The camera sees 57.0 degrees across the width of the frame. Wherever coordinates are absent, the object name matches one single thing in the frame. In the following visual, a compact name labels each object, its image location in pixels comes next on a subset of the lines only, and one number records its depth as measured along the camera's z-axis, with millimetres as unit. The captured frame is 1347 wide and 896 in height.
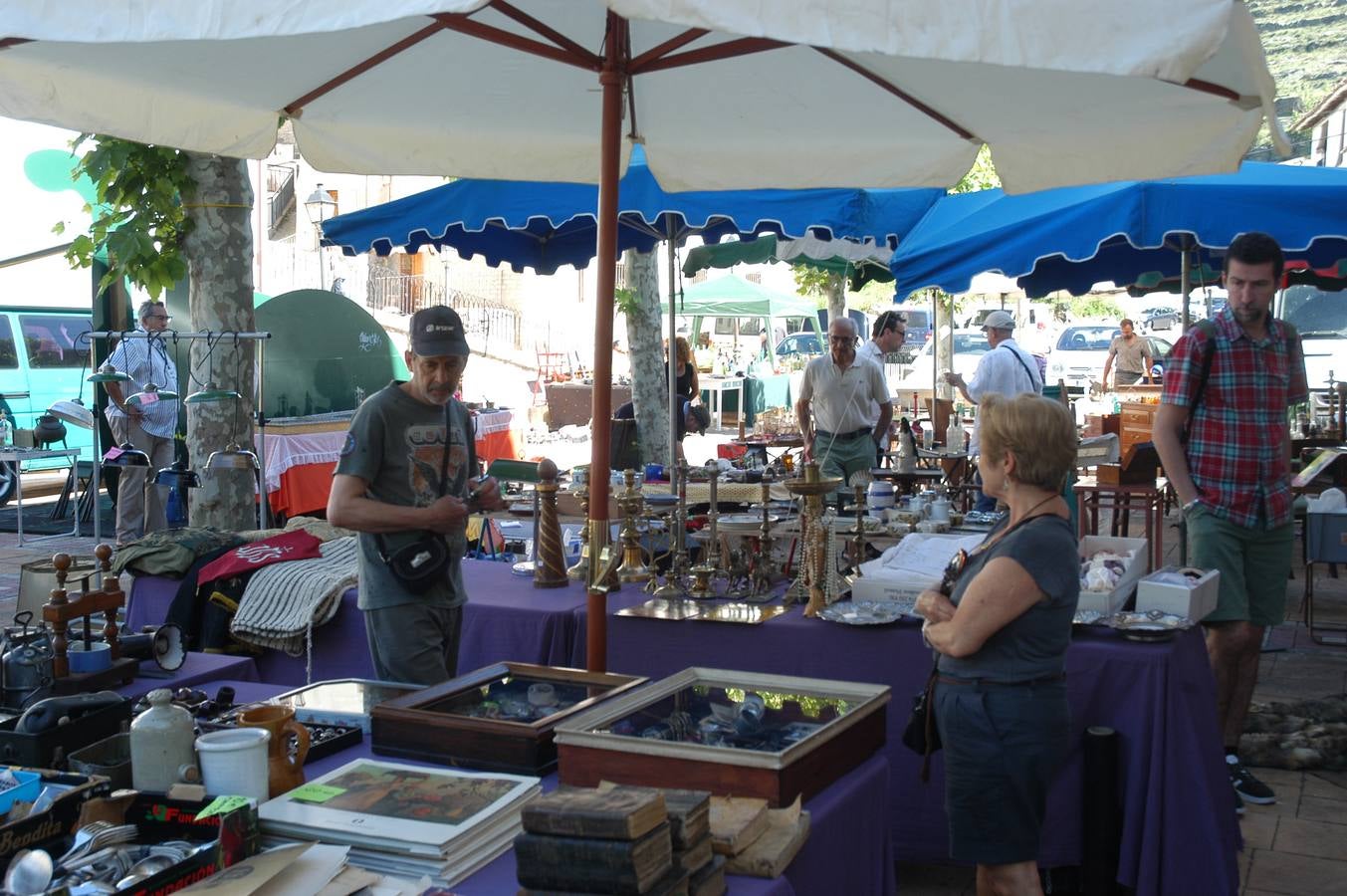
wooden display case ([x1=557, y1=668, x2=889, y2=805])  2201
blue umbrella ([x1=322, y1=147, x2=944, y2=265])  6516
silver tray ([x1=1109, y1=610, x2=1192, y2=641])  3557
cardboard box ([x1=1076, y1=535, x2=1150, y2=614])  3734
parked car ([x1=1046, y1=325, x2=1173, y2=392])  23719
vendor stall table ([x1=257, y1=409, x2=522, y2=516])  9750
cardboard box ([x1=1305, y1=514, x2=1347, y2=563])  6531
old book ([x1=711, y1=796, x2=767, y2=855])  2008
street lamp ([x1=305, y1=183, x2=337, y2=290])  17859
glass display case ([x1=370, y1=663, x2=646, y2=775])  2426
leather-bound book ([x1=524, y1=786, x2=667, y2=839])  1746
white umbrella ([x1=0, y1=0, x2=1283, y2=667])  2172
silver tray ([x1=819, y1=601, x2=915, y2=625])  3791
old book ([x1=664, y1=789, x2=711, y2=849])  1888
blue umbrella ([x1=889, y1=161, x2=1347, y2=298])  5832
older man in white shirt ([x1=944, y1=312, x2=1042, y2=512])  8508
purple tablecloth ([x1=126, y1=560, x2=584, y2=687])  4211
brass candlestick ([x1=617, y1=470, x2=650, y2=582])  4207
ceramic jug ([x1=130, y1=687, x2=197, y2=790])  2203
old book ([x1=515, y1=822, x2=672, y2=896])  1738
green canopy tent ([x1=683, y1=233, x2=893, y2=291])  9172
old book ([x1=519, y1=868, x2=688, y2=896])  1782
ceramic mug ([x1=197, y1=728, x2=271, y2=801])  2150
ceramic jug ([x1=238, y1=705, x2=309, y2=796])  2256
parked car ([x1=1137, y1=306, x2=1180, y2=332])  28330
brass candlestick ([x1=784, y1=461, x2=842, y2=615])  3842
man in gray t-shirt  3387
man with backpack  4199
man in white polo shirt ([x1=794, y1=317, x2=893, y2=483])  8125
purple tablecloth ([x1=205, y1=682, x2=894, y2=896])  1978
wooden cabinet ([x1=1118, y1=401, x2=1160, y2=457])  10750
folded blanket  4508
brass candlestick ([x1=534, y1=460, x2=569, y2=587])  4527
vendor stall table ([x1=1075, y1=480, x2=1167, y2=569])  7844
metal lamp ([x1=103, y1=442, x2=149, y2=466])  9000
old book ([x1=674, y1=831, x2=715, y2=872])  1870
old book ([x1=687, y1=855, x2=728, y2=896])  1863
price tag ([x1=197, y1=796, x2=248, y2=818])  1960
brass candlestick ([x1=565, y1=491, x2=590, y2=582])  4513
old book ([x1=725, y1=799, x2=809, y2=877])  1992
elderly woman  2697
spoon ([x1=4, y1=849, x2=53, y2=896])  1734
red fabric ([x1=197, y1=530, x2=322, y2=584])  4836
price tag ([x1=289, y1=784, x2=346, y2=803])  2186
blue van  14219
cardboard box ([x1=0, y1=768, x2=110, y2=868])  1871
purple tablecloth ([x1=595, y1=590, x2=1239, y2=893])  3432
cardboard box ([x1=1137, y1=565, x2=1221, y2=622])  3703
